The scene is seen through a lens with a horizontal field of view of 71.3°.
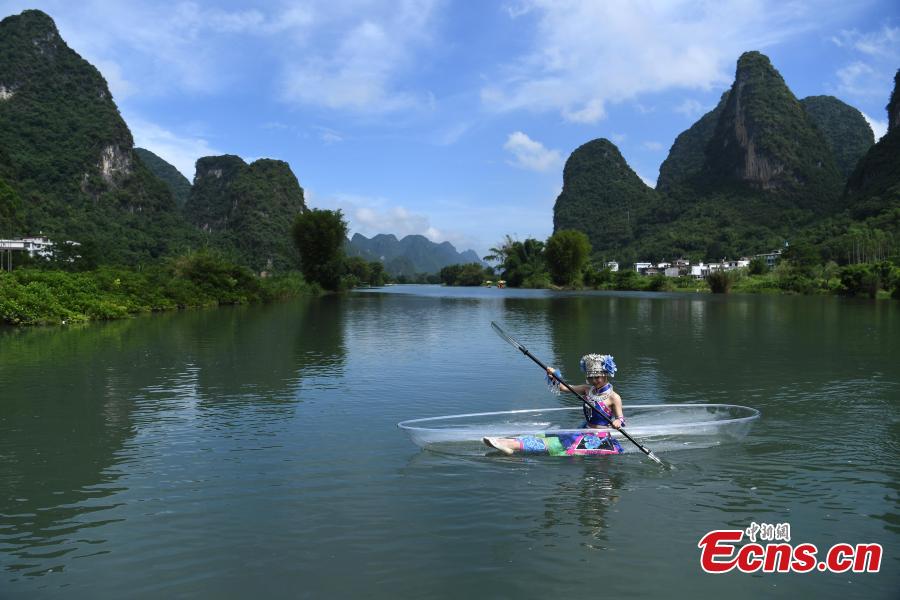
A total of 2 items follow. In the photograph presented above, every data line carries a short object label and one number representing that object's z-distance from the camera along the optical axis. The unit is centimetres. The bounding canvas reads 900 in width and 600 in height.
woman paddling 909
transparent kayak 920
